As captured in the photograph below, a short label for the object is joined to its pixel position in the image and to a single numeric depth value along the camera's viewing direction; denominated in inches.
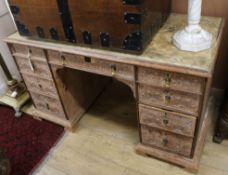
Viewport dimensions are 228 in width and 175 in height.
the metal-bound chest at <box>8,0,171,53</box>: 38.8
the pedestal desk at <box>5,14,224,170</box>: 39.7
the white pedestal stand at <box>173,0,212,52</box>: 39.8
